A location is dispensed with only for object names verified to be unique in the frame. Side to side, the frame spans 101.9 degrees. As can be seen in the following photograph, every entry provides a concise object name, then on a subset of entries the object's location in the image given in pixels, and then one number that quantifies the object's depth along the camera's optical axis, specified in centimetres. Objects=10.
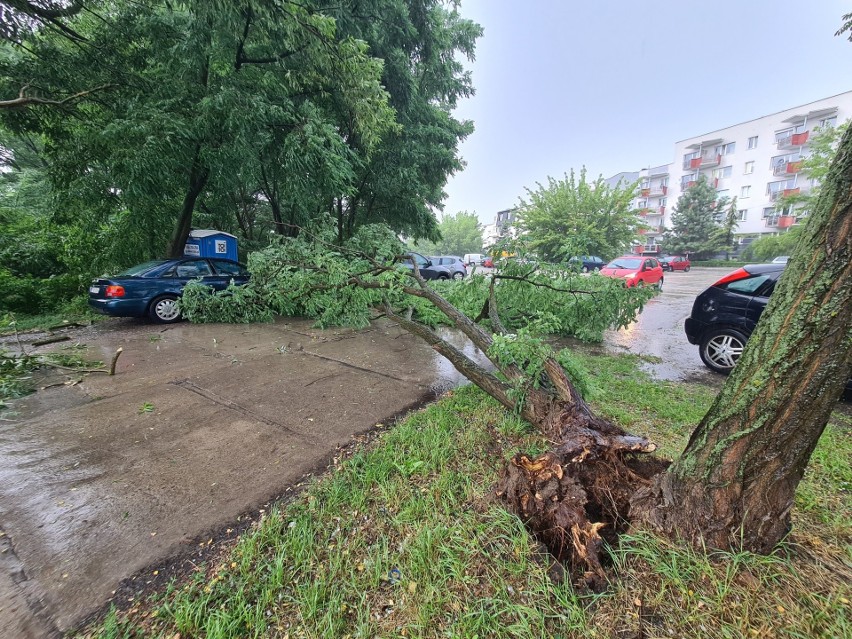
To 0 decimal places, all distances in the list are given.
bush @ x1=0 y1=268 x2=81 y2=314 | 698
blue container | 857
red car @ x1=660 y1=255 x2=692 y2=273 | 2552
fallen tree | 127
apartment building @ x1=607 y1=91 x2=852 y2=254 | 2972
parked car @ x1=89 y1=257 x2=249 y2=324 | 619
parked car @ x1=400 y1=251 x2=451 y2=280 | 1660
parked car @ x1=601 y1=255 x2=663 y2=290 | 1240
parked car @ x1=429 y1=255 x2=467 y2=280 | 1778
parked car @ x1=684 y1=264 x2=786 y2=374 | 412
